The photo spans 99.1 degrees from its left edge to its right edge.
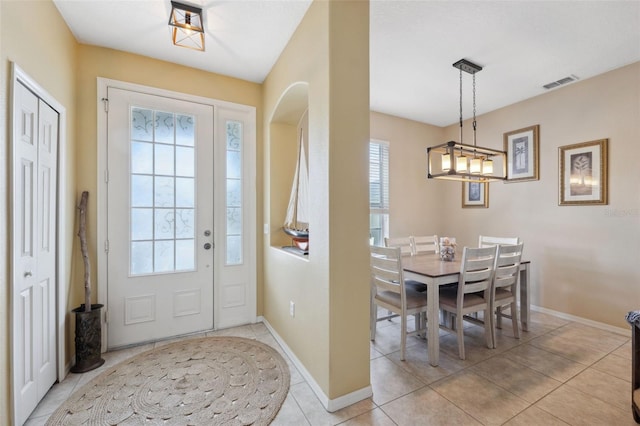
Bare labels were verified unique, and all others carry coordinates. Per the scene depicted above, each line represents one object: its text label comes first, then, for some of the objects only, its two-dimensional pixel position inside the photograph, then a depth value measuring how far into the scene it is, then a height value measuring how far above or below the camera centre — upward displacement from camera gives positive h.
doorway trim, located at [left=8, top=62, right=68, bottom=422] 2.06 -0.27
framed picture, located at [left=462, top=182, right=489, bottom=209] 4.18 +0.27
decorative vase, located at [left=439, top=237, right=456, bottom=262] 2.90 -0.41
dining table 2.25 -0.59
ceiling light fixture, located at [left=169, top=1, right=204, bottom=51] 1.96 +1.40
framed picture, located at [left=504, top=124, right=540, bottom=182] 3.61 +0.80
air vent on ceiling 3.11 +1.54
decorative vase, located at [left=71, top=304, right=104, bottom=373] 2.18 -1.05
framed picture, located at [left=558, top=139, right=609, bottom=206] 3.03 +0.45
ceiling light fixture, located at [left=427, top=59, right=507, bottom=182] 2.65 +0.50
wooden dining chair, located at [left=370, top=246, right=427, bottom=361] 2.36 -0.78
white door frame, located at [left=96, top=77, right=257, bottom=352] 2.49 +0.46
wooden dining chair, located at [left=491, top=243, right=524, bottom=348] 2.54 -0.65
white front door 2.56 -0.06
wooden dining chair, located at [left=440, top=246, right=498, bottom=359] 2.35 -0.70
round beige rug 1.69 -1.27
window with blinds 4.22 +0.33
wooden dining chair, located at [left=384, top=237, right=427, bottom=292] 3.07 -0.41
